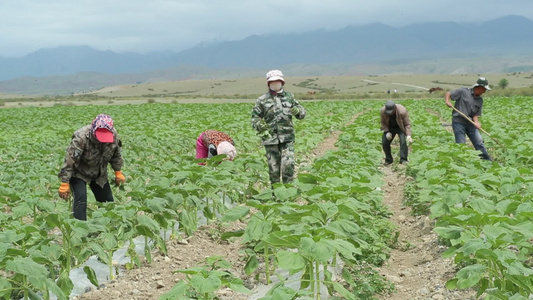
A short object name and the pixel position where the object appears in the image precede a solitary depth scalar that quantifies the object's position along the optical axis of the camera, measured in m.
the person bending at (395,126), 12.05
